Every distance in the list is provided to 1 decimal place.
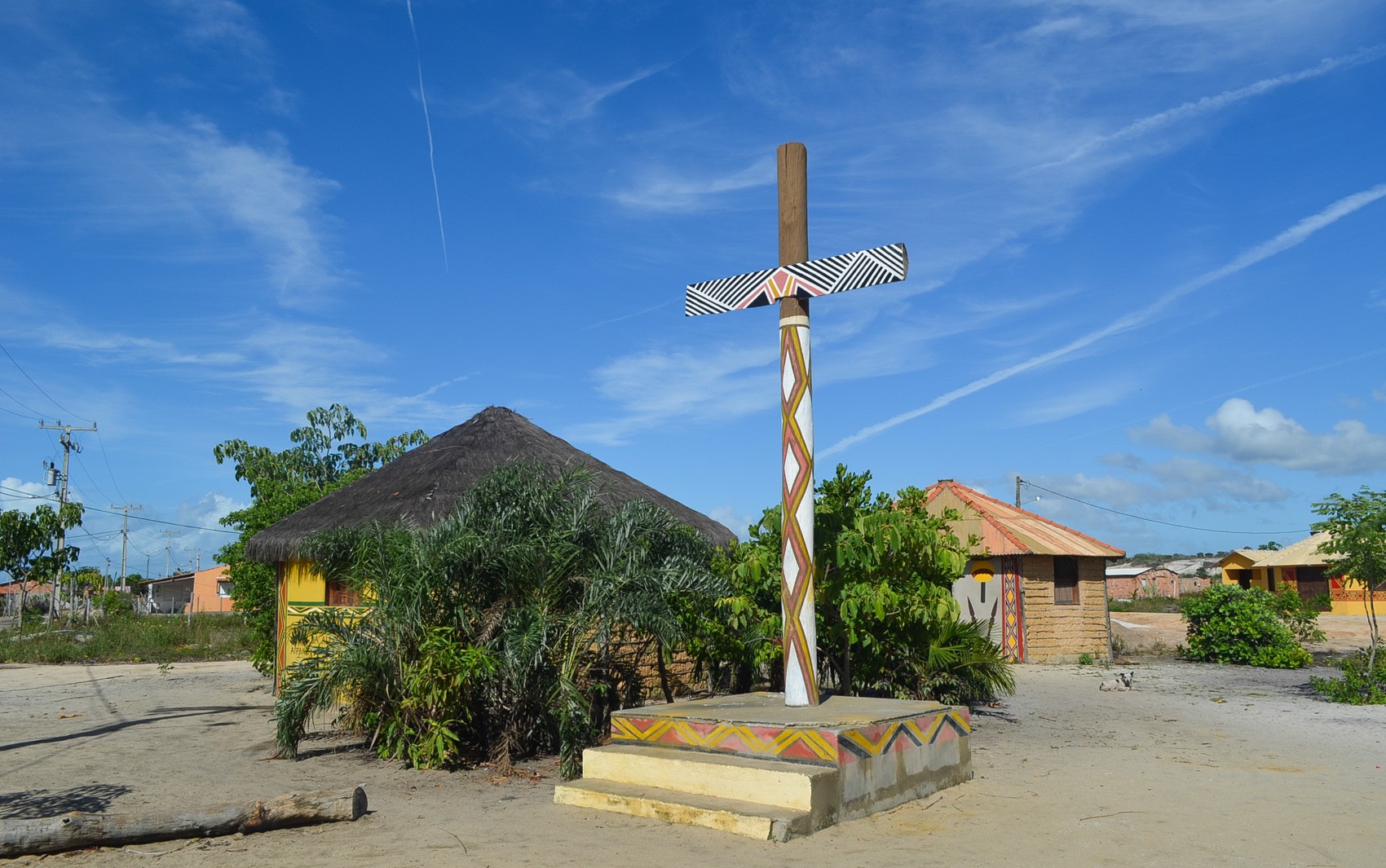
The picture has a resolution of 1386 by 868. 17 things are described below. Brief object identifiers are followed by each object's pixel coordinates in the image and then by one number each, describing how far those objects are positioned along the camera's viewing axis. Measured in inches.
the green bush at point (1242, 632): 769.6
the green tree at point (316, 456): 1413.6
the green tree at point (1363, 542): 557.3
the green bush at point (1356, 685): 550.0
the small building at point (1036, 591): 783.7
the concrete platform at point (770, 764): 256.4
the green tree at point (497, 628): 331.3
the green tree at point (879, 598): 380.2
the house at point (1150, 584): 2487.1
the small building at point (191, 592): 2370.8
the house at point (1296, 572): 1469.0
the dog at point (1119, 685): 604.1
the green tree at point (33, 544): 491.8
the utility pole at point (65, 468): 1461.6
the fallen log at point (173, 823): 225.8
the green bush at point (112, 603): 1334.9
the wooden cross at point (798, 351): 319.0
